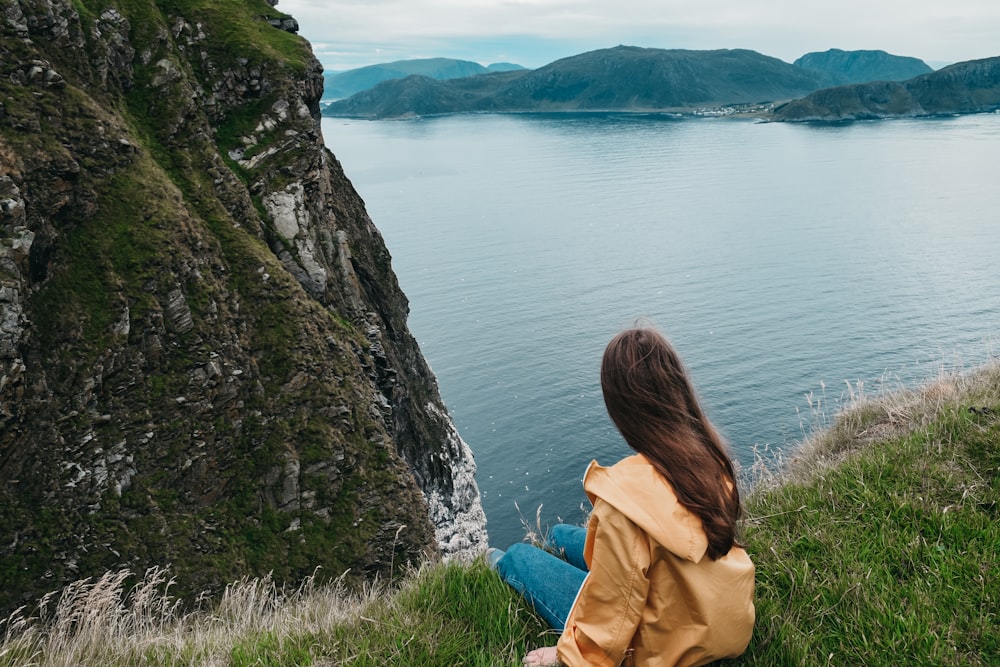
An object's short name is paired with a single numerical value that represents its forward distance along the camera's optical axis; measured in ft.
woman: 13.43
